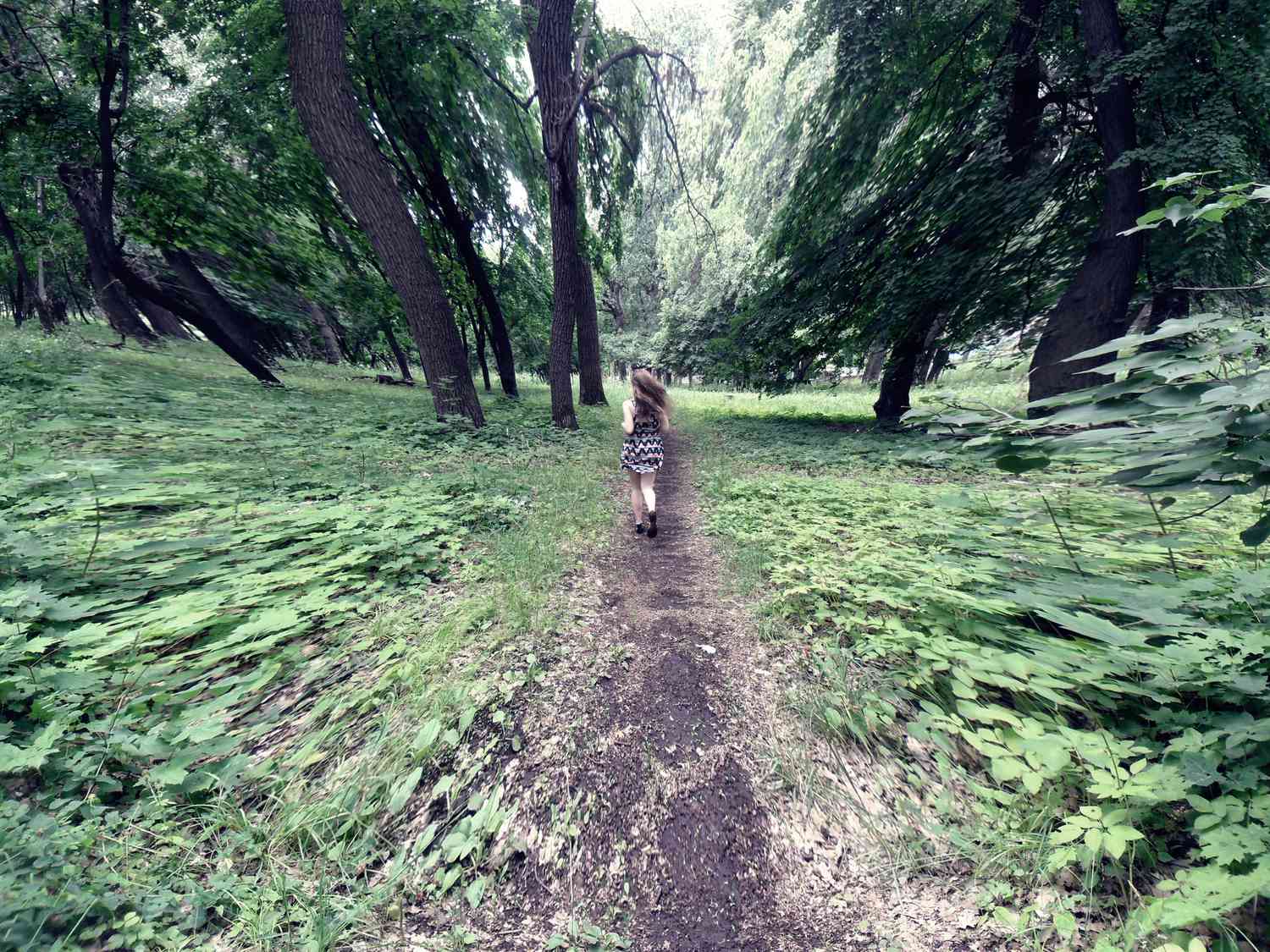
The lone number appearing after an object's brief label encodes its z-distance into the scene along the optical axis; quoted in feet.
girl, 15.84
